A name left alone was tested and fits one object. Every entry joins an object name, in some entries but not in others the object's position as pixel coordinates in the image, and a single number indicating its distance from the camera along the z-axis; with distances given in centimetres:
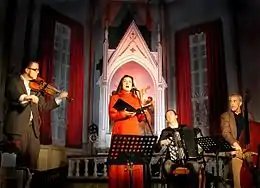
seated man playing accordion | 596
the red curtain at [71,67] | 939
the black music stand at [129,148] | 481
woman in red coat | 536
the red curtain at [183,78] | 1029
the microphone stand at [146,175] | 543
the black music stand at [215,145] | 558
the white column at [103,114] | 942
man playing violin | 557
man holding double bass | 600
